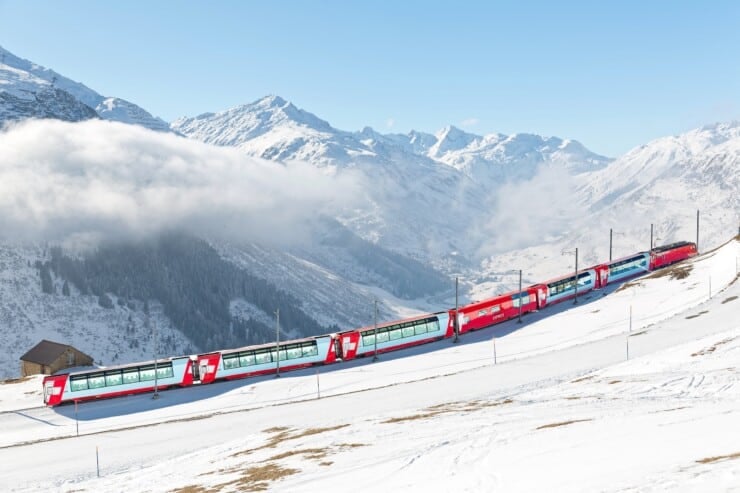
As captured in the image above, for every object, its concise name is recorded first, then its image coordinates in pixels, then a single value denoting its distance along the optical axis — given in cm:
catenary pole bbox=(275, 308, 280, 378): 6700
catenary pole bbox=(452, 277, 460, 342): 7525
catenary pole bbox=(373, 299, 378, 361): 7081
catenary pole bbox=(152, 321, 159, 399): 6145
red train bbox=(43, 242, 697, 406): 6109
